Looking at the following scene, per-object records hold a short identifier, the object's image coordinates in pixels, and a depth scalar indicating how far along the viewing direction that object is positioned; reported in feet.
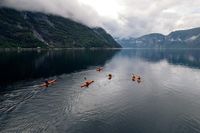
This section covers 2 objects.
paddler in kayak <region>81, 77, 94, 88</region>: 192.79
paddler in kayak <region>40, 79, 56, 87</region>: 183.60
